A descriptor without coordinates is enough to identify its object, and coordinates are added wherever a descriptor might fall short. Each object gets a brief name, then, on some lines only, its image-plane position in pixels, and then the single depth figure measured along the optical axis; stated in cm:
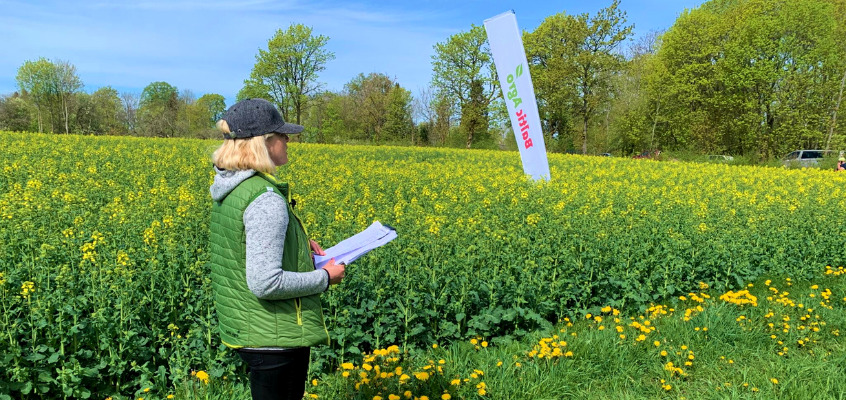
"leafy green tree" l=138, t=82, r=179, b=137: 6975
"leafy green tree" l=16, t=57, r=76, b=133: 6419
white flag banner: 1298
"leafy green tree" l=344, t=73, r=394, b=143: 6197
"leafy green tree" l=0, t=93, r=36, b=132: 6419
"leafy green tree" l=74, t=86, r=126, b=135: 6768
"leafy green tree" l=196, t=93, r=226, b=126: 9150
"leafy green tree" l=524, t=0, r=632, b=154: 4475
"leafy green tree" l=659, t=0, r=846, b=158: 3170
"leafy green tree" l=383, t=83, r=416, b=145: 6091
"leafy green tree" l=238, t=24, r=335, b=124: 5606
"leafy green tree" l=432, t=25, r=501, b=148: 5473
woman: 194
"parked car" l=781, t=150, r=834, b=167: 2827
